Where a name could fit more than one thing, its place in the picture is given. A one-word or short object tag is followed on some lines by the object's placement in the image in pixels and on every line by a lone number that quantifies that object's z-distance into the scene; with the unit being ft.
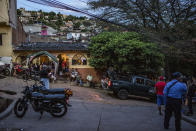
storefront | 75.66
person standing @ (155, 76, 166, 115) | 30.99
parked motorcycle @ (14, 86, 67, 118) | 25.34
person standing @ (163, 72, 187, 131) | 21.36
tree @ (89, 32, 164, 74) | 59.88
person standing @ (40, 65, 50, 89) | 37.47
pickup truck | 51.79
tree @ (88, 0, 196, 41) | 50.65
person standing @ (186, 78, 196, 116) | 32.73
